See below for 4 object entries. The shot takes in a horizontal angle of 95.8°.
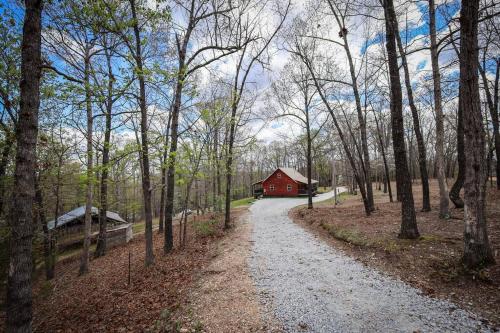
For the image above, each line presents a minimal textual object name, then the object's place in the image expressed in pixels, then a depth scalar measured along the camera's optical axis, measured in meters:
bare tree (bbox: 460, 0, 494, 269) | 4.53
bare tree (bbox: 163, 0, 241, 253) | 8.53
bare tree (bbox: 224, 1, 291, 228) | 11.19
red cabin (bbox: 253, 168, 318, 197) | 34.47
